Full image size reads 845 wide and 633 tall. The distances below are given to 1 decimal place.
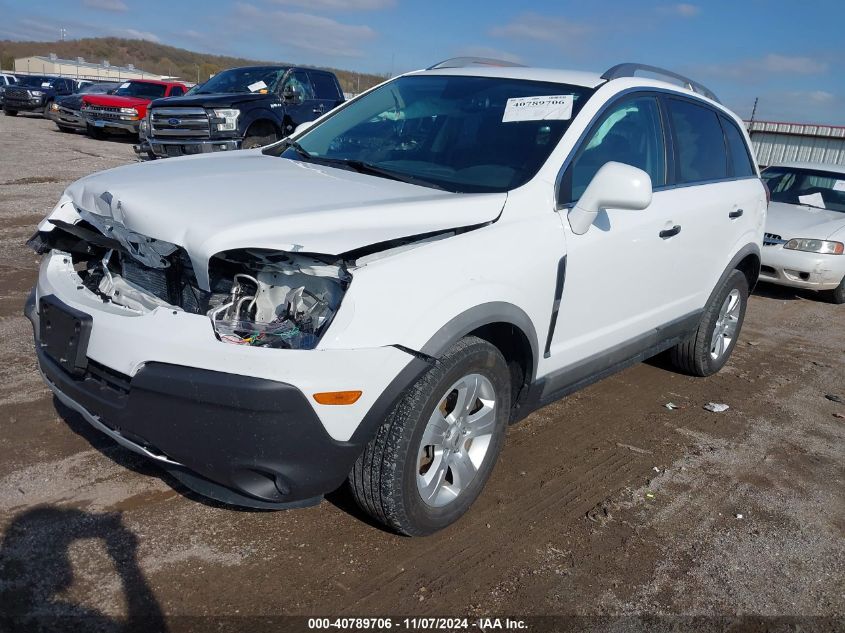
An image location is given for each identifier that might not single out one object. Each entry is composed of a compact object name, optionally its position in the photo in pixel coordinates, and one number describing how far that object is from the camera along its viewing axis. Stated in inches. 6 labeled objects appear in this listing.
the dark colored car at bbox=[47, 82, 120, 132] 788.6
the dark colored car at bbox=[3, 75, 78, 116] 1018.1
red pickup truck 723.4
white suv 94.7
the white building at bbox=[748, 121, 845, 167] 961.5
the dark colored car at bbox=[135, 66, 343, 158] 422.6
